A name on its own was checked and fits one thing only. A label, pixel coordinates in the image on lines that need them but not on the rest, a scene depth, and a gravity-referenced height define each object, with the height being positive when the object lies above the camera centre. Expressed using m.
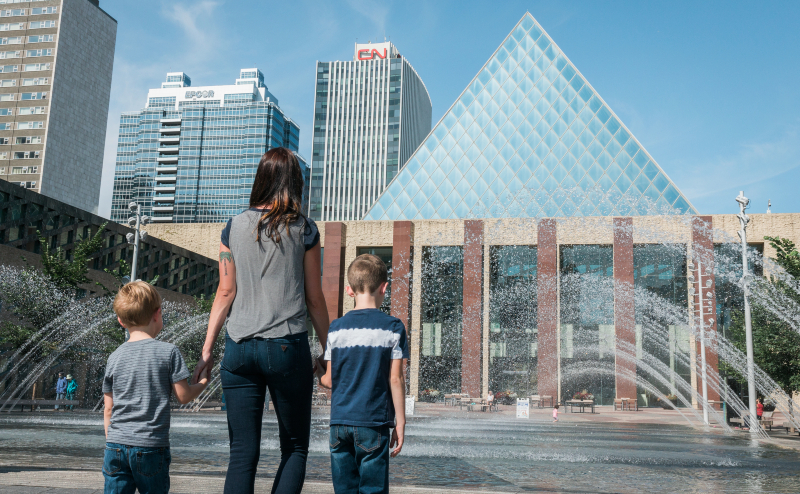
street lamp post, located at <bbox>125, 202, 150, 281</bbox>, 24.82 +4.97
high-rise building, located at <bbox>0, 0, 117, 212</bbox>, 105.88 +39.49
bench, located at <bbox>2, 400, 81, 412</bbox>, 24.58 -1.89
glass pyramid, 54.97 +17.00
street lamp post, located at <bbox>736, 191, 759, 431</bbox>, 21.23 +0.47
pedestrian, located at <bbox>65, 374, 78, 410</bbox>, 28.97 -1.48
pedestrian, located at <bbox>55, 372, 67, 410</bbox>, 27.66 -1.42
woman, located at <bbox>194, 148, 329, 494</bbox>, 3.23 +0.19
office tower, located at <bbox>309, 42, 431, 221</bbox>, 142.25 +46.46
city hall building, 41.69 +4.64
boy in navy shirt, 3.40 -0.15
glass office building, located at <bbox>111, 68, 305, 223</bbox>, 144.62 +43.18
